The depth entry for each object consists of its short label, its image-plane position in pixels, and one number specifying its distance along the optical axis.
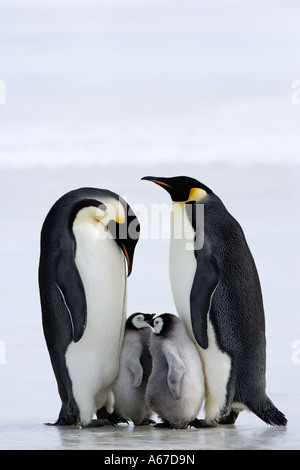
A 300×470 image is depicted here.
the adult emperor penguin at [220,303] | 8.80
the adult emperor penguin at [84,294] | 8.73
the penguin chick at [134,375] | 8.73
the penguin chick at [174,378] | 8.34
